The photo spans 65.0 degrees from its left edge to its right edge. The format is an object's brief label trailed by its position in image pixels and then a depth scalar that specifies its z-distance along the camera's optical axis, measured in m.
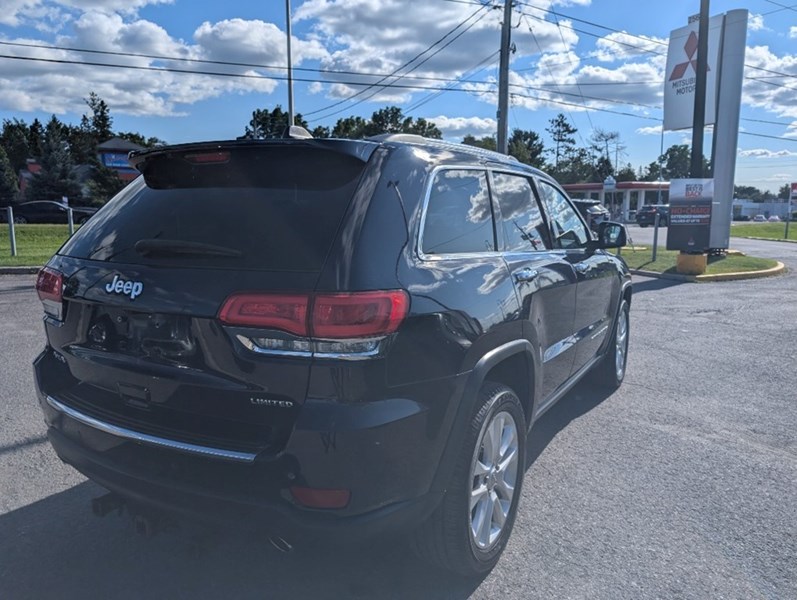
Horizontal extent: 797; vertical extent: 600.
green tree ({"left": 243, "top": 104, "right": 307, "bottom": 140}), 51.71
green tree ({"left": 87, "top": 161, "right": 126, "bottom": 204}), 52.97
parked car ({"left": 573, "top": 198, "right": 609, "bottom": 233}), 28.27
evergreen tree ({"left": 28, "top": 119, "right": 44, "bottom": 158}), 72.50
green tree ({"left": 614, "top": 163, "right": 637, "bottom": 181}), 114.06
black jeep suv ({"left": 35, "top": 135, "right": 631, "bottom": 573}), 2.19
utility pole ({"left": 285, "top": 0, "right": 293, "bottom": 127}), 23.55
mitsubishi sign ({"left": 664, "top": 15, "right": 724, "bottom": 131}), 16.78
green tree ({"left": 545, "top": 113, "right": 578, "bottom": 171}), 111.44
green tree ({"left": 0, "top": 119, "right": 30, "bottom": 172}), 70.75
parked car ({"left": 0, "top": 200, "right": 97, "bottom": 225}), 37.22
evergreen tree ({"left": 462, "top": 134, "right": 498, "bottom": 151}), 63.52
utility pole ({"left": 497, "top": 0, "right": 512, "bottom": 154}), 20.64
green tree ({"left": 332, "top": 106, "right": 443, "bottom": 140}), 56.34
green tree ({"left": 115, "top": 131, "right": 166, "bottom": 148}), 86.82
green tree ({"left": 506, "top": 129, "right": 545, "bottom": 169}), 81.12
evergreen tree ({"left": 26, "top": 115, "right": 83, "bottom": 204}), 52.12
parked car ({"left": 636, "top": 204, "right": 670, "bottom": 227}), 46.72
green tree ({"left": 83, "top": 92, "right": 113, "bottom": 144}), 94.50
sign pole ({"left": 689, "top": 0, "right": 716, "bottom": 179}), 15.45
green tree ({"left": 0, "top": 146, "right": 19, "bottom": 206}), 54.90
